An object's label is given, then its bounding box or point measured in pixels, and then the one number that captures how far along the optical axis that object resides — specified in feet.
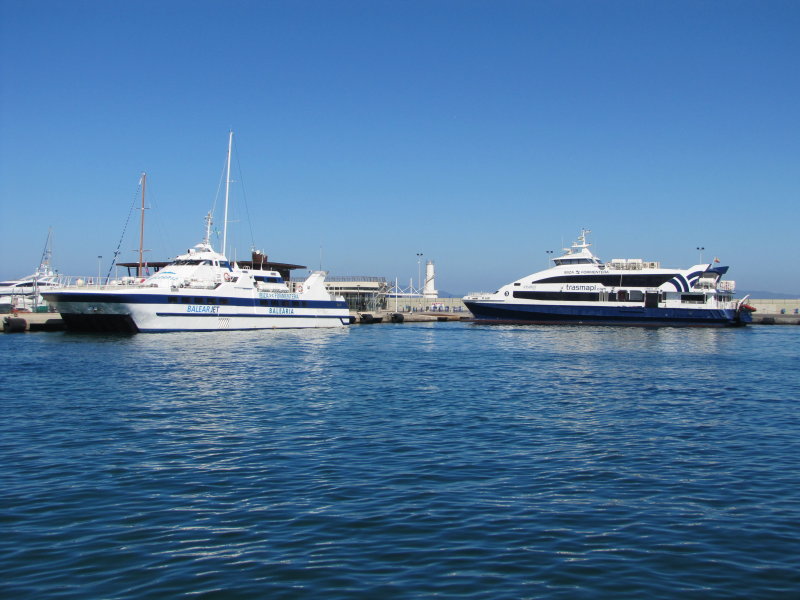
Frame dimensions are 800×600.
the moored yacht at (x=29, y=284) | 321.99
